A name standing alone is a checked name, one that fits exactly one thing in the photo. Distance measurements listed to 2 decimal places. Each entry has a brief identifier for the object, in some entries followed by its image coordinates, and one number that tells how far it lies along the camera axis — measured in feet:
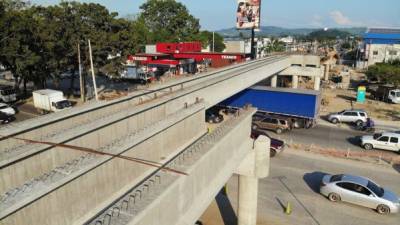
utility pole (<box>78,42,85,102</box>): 113.80
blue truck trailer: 98.22
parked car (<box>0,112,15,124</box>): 93.30
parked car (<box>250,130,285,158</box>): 78.12
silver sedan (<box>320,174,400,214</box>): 54.39
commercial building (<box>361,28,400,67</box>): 263.90
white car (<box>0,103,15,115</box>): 102.60
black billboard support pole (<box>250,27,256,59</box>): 173.21
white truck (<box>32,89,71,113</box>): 105.40
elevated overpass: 22.61
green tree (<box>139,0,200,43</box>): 335.88
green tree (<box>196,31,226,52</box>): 327.71
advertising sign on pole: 165.24
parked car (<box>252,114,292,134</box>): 96.43
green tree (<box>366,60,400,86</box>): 151.02
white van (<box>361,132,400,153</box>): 81.35
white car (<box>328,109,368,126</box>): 103.55
